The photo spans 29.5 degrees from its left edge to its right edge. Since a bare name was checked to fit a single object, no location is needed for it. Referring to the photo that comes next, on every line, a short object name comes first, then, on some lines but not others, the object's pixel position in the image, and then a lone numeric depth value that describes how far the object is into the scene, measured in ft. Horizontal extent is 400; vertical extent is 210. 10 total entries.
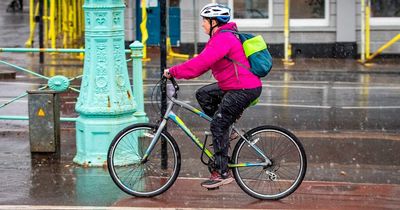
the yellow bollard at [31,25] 76.89
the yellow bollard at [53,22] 71.92
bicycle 22.67
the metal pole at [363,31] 66.59
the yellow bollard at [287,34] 67.36
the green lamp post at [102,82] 26.66
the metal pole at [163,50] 24.88
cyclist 21.94
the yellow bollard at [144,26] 68.59
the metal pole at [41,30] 66.90
